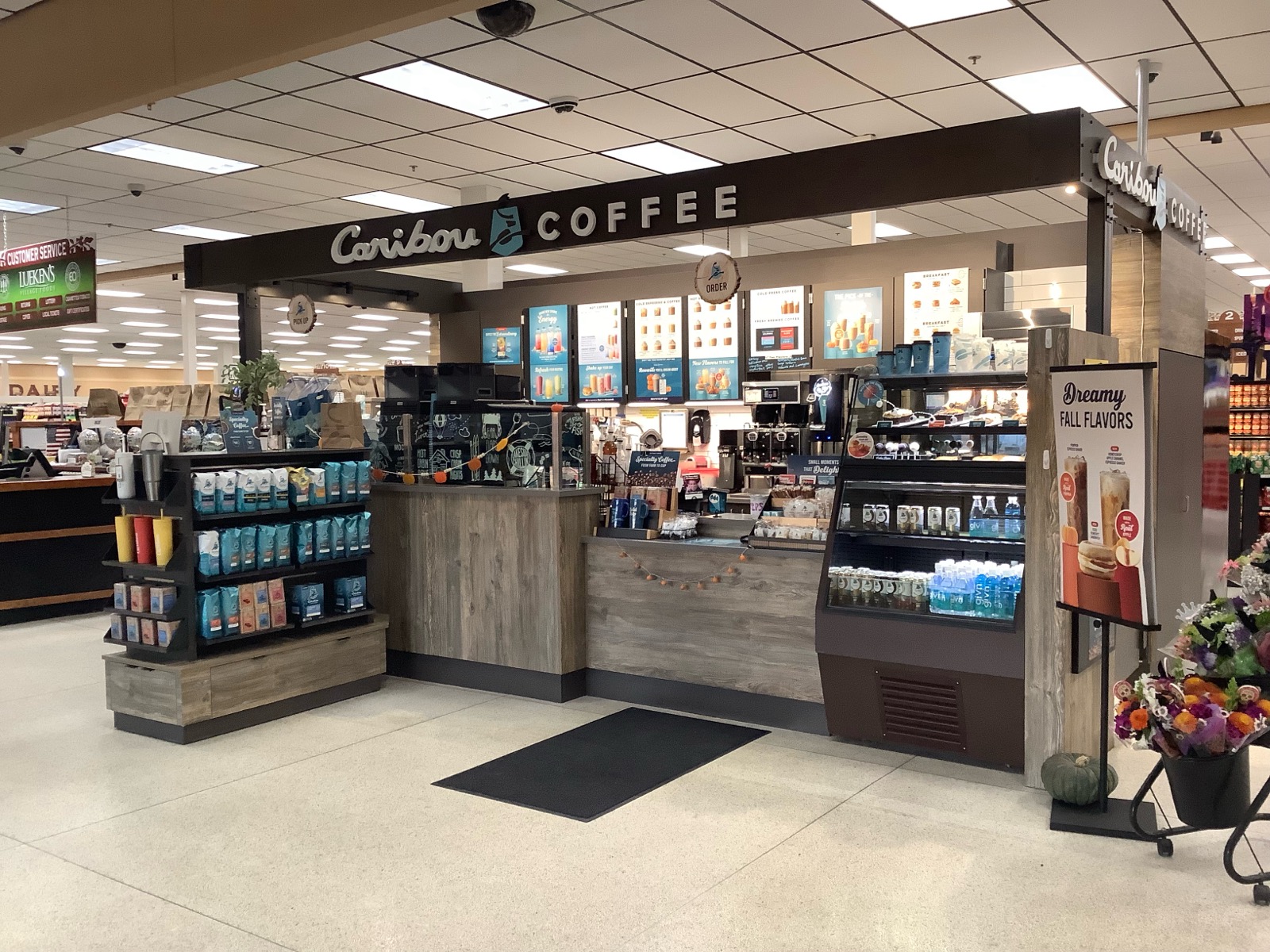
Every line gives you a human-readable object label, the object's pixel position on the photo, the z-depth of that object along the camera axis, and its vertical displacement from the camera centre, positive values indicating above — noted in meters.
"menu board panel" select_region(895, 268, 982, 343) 8.33 +0.86
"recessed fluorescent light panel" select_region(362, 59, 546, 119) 6.82 +2.23
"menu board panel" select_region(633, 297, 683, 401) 9.67 +0.61
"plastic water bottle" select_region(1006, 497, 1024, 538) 4.59 -0.48
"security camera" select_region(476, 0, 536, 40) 5.66 +2.16
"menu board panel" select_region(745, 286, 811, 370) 9.02 +0.72
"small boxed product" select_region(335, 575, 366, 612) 6.07 -1.00
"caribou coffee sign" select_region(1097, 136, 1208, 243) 4.54 +1.06
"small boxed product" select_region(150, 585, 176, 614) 5.27 -0.88
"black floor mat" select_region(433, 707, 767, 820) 4.39 -1.59
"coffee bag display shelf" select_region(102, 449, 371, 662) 5.28 -0.69
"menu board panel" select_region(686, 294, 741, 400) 9.44 +0.57
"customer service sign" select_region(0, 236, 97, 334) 10.38 +1.42
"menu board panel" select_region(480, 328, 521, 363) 10.35 +0.72
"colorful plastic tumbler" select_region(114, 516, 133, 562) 5.46 -0.57
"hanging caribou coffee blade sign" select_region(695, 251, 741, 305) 7.03 +0.90
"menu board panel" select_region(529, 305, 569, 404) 10.12 +0.61
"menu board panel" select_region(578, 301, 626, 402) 9.92 +0.61
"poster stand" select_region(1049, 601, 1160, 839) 3.90 -1.57
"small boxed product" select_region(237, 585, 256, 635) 5.50 -0.97
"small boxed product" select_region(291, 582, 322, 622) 5.82 -1.00
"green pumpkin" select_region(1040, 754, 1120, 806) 4.10 -1.46
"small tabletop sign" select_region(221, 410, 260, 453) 5.71 -0.06
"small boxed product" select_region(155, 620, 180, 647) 5.25 -1.04
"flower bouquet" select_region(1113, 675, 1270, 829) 3.54 -1.13
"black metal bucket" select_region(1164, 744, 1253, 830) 3.62 -1.33
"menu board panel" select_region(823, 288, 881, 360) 8.73 +0.73
